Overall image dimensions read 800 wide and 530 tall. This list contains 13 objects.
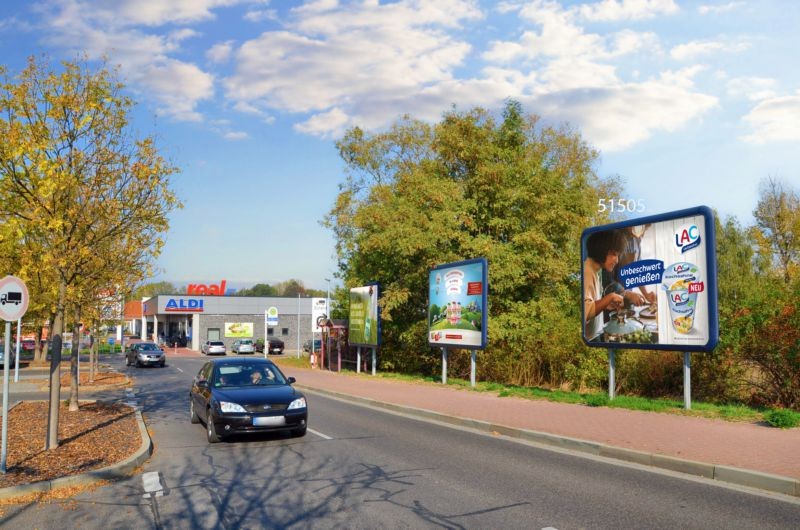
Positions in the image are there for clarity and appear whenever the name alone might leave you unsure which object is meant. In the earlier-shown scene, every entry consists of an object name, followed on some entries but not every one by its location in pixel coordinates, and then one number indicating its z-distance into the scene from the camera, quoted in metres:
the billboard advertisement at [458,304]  21.50
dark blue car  11.55
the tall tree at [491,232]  26.20
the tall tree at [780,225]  42.22
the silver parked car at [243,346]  58.37
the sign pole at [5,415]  8.39
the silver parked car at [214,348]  58.78
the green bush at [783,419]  11.19
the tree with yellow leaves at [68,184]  10.18
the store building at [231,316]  72.50
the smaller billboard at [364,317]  29.62
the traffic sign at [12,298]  8.70
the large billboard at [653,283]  13.60
